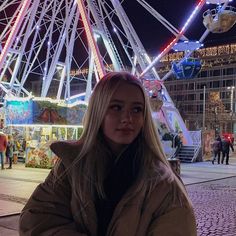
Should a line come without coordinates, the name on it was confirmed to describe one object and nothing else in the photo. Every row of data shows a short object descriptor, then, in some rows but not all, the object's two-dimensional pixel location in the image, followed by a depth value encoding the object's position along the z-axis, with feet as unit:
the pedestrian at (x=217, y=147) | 67.03
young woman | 4.67
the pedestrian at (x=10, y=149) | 51.77
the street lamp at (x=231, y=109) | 197.26
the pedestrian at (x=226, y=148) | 66.91
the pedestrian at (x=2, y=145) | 48.58
